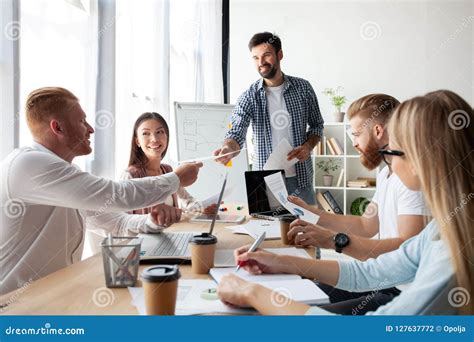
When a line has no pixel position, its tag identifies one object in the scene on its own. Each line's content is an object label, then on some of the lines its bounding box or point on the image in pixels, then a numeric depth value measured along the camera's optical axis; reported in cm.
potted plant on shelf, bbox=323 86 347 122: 456
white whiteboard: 325
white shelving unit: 456
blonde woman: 70
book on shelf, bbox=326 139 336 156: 455
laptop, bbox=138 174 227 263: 115
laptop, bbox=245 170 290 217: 176
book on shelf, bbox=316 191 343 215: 456
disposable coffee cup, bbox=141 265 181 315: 74
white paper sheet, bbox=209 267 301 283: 96
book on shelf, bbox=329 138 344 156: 454
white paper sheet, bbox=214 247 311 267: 109
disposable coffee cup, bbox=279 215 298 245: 133
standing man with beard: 263
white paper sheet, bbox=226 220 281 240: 144
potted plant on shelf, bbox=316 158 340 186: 467
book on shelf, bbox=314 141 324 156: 457
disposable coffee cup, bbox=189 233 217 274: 104
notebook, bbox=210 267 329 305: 83
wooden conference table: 82
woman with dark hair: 221
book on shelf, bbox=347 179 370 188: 450
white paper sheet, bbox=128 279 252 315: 79
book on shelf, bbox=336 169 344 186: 457
